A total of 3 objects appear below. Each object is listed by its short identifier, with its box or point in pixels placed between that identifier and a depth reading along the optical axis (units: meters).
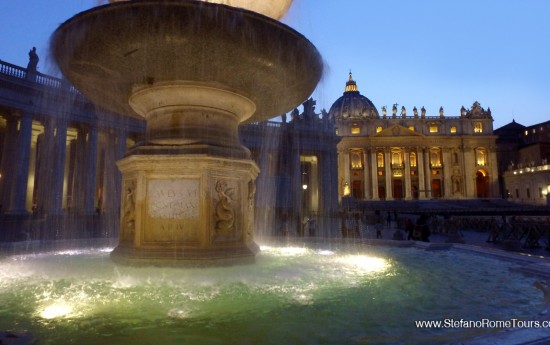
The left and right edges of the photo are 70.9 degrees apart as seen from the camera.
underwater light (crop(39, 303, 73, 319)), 3.94
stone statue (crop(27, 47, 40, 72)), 25.15
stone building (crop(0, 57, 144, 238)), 24.27
